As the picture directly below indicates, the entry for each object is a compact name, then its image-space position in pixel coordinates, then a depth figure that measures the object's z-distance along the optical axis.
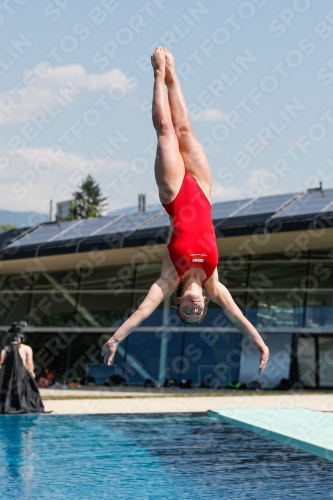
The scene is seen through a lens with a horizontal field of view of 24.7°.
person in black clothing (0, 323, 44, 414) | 15.32
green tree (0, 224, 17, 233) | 91.81
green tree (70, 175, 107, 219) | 111.69
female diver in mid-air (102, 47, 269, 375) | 6.79
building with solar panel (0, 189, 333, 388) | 21.59
